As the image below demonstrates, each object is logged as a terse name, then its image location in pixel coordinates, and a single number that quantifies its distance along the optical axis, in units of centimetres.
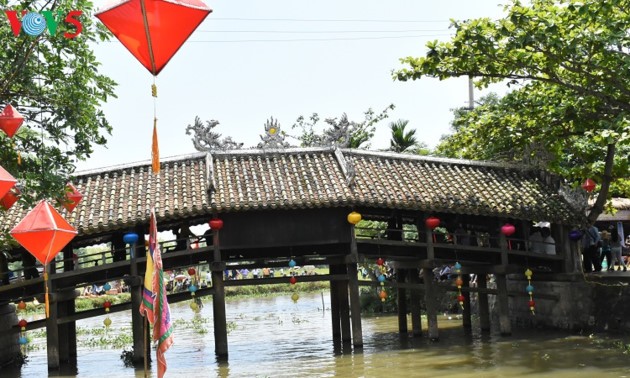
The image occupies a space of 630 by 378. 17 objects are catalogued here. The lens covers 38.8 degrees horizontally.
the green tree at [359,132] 3017
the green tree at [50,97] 1270
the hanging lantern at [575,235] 1844
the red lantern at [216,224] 1647
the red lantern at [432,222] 1722
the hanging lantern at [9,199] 1197
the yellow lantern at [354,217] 1664
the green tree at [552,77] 1488
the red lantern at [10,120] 1176
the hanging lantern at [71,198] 1376
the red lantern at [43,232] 1155
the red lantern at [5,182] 1021
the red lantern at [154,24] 747
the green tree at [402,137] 2994
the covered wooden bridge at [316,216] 1659
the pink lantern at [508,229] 1772
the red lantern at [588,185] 1877
